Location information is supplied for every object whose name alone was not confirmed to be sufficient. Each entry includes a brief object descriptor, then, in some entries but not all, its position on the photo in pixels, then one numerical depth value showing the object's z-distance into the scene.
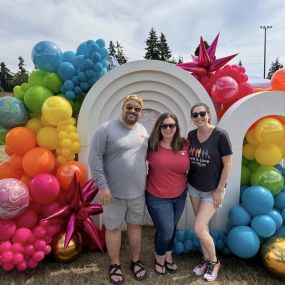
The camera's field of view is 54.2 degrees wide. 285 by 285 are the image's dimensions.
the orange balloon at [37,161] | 3.22
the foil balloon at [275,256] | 2.92
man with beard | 2.59
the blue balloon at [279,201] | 3.30
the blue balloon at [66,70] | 3.46
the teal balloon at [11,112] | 3.31
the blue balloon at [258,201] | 3.11
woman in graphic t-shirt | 2.67
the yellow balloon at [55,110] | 3.22
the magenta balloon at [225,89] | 3.54
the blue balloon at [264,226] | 3.07
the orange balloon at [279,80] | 3.67
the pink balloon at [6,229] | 2.97
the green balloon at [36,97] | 3.35
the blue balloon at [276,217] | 3.17
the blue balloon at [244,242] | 3.04
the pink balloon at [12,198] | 2.88
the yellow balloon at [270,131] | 3.33
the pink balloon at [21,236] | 3.00
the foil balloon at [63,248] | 3.21
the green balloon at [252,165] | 3.66
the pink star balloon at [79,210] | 3.13
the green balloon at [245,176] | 3.61
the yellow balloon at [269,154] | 3.41
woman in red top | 2.68
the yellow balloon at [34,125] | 3.48
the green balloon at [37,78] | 3.60
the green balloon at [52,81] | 3.49
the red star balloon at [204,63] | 4.03
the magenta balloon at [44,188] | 3.13
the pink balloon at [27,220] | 3.17
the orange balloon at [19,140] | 3.29
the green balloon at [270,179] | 3.29
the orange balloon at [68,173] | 3.29
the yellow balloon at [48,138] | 3.34
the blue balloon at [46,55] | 3.41
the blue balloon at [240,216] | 3.21
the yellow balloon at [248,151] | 3.61
